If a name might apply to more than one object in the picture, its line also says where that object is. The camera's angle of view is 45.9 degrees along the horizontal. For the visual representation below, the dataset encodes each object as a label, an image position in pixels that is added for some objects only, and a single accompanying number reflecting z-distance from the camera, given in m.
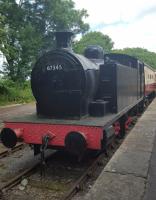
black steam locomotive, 3.24
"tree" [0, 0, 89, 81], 14.66
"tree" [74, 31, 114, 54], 32.39
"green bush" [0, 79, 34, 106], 12.69
